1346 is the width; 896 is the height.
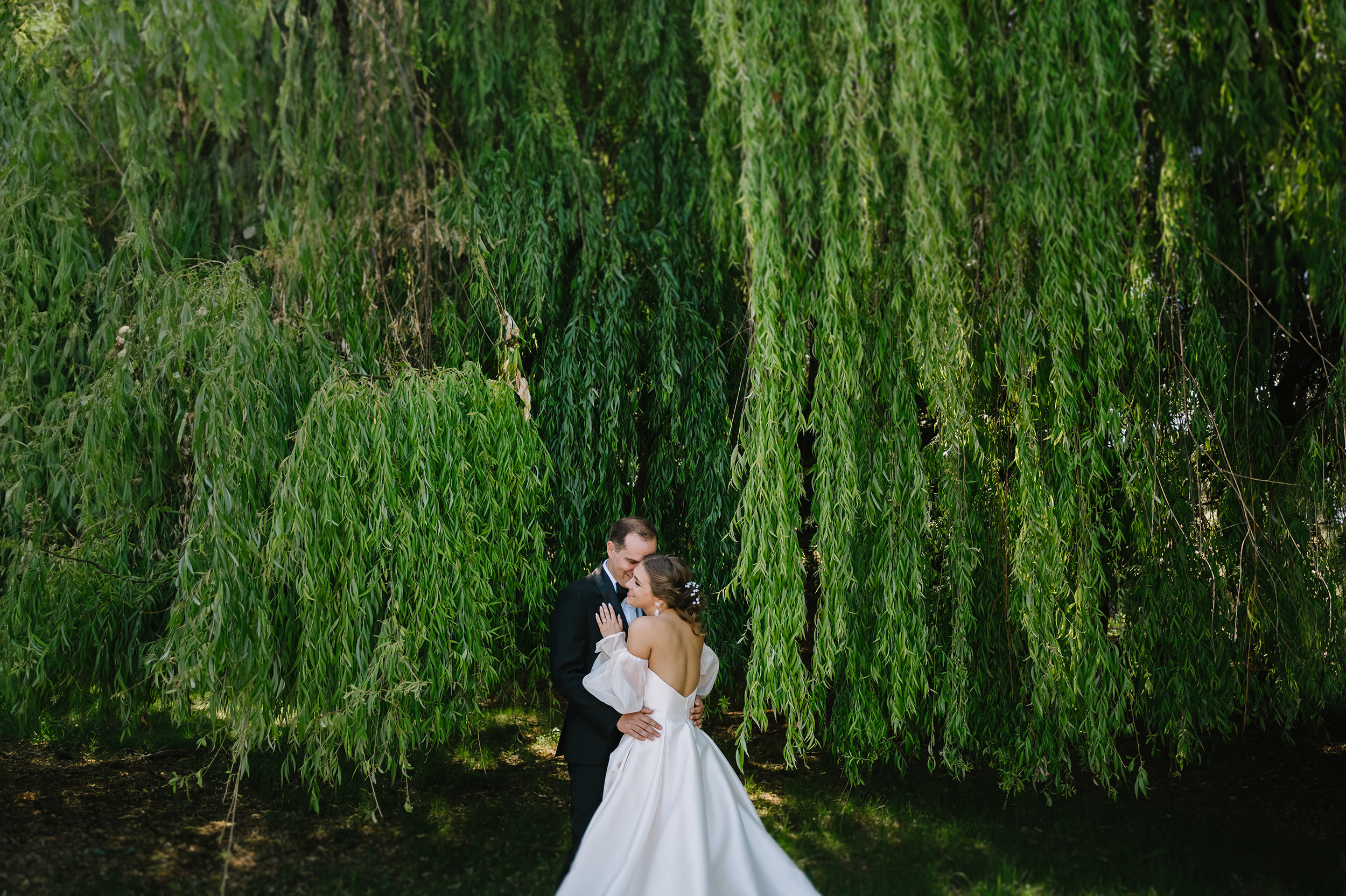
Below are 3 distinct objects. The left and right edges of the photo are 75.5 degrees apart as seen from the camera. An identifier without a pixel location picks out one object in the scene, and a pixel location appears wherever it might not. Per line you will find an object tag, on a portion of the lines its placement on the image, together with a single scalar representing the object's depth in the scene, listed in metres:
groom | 3.39
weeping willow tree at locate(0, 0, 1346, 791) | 3.71
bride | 3.18
